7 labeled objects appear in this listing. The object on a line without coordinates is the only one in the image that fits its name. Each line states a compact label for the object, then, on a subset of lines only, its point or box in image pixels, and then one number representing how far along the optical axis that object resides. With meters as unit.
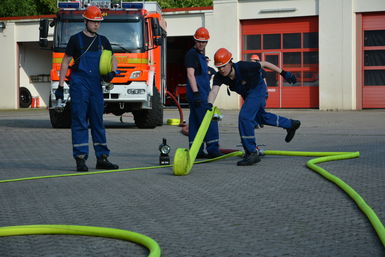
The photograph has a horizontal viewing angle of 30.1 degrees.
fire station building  29.45
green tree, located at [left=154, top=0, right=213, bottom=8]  43.66
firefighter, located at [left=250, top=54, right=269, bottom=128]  8.88
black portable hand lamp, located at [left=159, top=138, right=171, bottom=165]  8.45
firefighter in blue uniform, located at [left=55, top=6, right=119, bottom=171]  8.08
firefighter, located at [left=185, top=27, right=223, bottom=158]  9.30
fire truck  15.59
